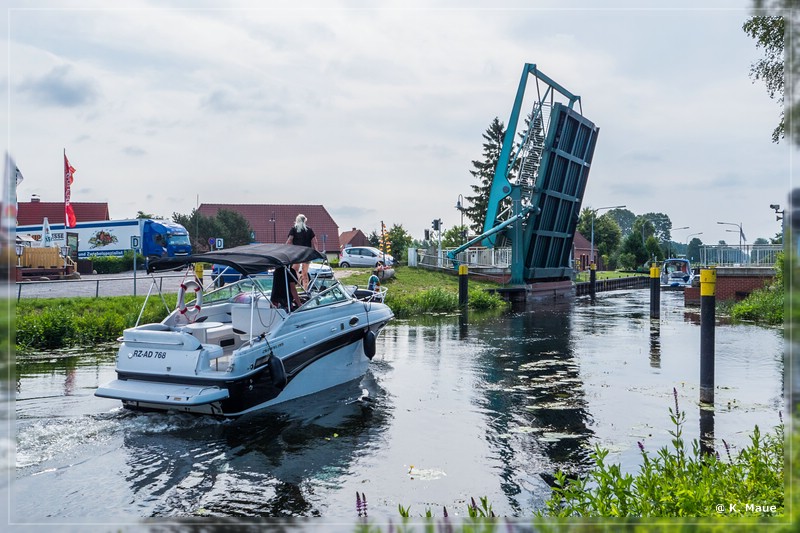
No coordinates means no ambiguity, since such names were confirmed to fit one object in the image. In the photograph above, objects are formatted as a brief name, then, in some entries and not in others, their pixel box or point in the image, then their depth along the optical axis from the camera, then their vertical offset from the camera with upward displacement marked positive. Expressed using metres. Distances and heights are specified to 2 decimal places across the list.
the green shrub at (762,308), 17.91 -1.05
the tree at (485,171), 54.28 +8.34
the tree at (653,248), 58.66 +2.06
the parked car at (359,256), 34.22 +0.67
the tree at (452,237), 49.84 +2.63
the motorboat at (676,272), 37.69 -0.07
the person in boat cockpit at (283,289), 8.84 -0.29
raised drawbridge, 24.77 +3.49
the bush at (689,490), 3.36 -1.22
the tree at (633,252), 59.53 +1.71
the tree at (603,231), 68.48 +4.17
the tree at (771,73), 10.84 +3.56
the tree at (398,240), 49.84 +2.33
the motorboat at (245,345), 7.51 -0.99
